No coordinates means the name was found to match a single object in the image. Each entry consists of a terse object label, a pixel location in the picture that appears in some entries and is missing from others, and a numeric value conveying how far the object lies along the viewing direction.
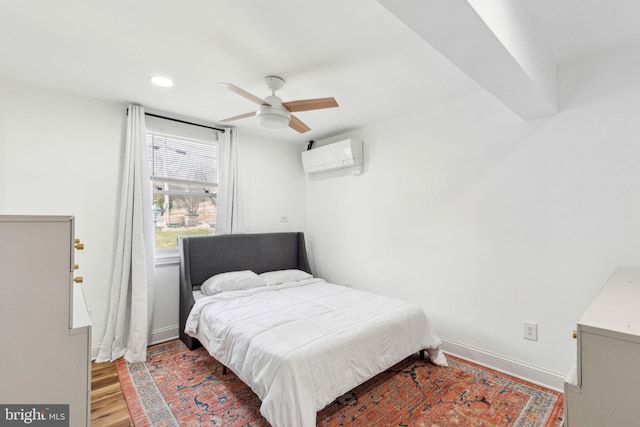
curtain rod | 3.06
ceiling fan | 2.17
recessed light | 2.34
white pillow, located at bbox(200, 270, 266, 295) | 2.96
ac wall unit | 3.45
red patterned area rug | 1.87
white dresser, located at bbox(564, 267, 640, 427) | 0.79
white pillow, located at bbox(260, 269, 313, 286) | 3.34
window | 3.17
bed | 1.67
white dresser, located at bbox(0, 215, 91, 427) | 1.07
